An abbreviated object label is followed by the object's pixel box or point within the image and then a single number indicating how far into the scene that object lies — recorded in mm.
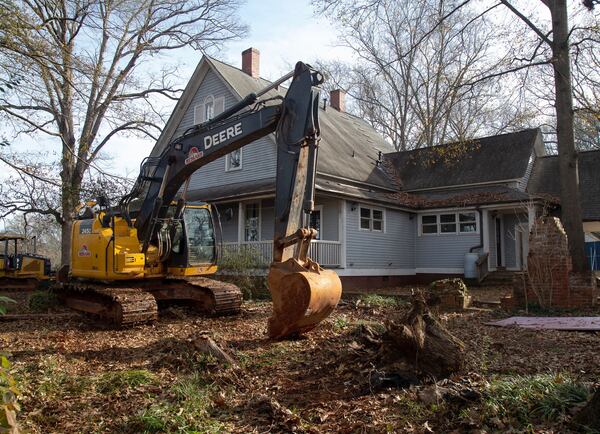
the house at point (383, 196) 18625
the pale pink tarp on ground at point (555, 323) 8570
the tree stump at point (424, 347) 5227
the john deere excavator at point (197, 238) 6844
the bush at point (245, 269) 14758
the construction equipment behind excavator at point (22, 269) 20625
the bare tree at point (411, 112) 31869
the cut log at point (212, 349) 6094
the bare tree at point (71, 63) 8586
